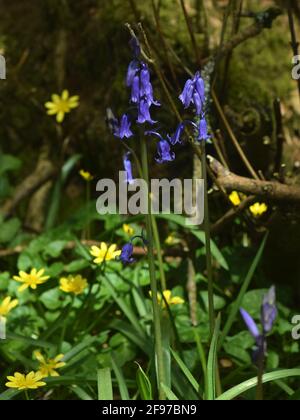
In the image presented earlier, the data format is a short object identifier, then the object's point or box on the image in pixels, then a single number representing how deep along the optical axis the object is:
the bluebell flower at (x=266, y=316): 1.58
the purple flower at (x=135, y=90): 2.00
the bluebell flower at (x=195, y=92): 1.98
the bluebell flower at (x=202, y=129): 2.00
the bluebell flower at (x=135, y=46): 1.98
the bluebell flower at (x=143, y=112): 1.99
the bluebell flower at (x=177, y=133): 2.02
